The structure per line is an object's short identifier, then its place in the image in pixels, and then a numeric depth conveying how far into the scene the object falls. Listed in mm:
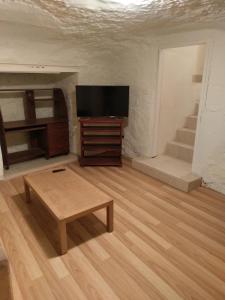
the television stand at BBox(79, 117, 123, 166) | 3555
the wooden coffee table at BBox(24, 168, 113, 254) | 1810
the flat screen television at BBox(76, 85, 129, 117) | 3416
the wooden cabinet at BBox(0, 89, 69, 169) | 3605
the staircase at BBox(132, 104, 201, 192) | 2936
